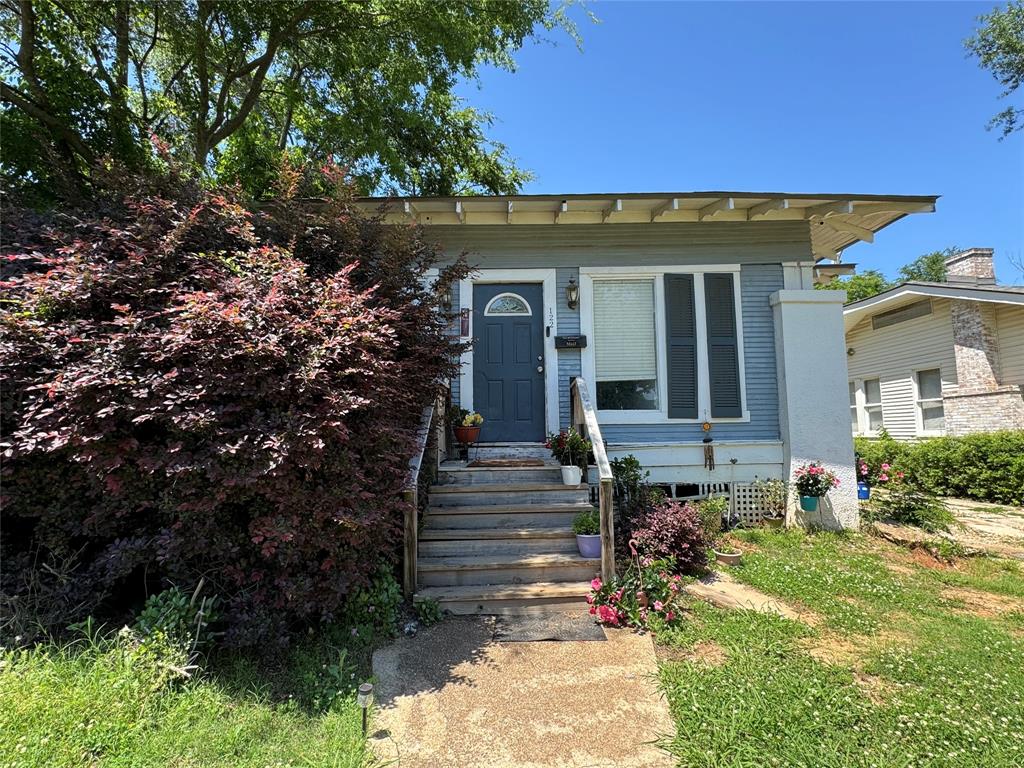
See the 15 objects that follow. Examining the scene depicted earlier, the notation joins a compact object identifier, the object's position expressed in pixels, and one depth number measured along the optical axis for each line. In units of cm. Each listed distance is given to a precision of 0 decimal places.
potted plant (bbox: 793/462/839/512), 546
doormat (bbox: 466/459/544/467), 511
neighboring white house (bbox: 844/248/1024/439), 860
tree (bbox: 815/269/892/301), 2879
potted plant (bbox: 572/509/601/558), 391
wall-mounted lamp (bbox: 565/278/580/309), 595
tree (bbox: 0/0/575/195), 576
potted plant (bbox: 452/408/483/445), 552
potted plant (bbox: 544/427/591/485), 498
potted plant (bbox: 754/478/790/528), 571
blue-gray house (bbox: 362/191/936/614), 580
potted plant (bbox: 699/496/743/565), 454
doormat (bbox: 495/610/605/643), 314
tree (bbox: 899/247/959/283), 3359
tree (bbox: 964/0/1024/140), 1006
